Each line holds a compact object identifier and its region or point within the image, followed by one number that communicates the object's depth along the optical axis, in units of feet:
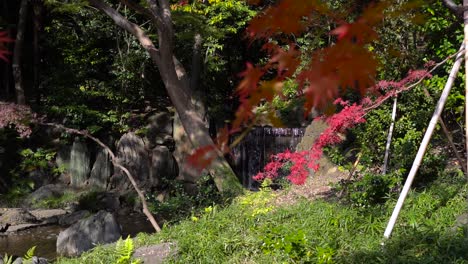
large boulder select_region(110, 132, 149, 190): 47.70
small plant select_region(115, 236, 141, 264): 19.10
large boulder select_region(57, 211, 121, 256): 29.25
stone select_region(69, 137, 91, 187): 48.96
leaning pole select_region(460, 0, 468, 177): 11.09
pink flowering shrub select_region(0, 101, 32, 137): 40.91
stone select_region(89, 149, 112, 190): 48.32
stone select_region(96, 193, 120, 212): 43.80
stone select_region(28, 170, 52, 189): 49.80
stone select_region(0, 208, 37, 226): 38.73
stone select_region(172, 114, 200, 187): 47.93
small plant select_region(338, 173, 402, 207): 20.48
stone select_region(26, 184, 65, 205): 45.70
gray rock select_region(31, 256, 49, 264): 23.34
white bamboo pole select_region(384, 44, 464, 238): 12.03
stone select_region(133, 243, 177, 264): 19.22
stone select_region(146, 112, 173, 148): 50.29
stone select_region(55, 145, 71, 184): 49.90
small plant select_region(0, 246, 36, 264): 23.22
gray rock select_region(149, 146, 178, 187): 47.68
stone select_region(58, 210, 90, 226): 39.88
